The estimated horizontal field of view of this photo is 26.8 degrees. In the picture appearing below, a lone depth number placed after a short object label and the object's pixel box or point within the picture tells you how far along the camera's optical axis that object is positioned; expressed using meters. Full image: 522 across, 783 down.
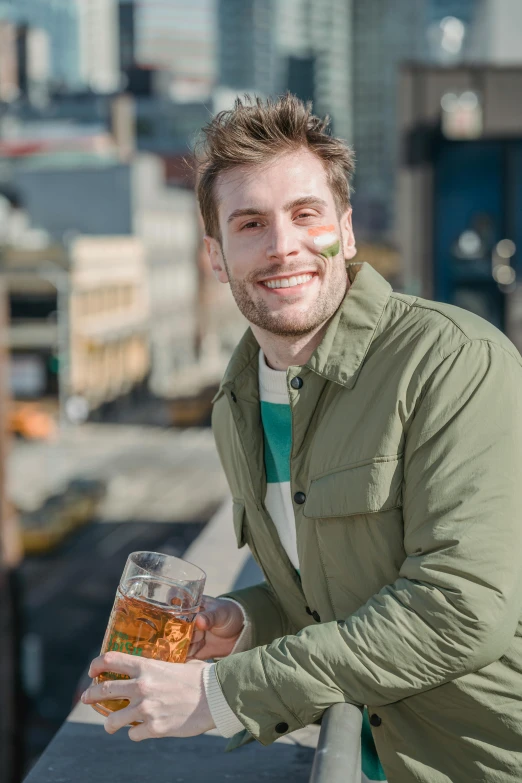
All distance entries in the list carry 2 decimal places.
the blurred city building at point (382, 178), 17.09
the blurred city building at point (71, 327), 56.06
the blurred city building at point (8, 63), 99.12
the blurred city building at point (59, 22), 146.45
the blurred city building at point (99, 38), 160.90
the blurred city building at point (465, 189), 11.48
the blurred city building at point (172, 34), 176.50
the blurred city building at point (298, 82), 184.96
